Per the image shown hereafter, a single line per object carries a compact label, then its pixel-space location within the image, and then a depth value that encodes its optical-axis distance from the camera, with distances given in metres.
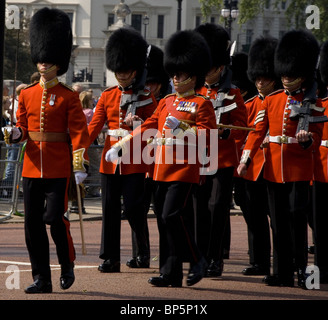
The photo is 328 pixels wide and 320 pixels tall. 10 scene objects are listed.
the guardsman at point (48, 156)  14.78
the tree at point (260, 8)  69.51
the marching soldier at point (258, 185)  17.36
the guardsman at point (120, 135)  17.11
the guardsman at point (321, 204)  16.66
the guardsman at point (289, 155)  15.79
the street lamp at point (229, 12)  62.00
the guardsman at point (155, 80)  18.84
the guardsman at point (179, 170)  15.29
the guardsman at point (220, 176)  16.97
